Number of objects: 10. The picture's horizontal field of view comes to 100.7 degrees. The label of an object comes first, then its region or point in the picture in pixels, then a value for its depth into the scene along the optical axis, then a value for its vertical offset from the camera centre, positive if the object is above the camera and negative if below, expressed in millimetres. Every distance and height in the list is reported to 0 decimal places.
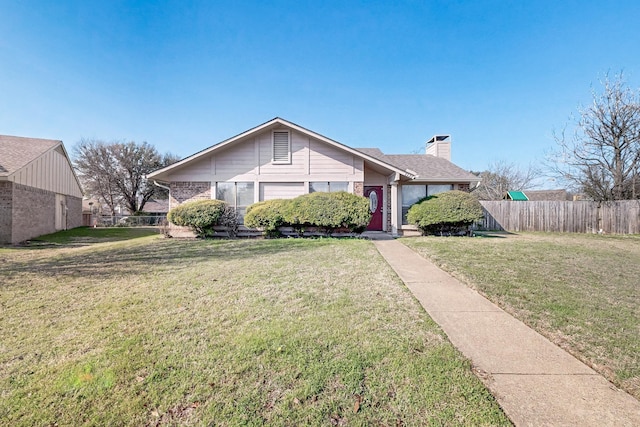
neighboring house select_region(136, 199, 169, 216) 51462 +2010
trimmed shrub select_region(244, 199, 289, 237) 10281 -20
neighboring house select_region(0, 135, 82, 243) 11656 +1484
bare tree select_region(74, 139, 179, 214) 31094 +5915
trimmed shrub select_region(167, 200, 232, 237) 10289 +35
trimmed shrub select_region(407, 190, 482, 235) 10594 +70
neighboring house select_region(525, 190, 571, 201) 27370 +2079
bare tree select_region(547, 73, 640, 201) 14836 +4001
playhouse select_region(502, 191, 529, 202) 22500 +1657
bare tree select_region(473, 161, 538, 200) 34031 +4547
